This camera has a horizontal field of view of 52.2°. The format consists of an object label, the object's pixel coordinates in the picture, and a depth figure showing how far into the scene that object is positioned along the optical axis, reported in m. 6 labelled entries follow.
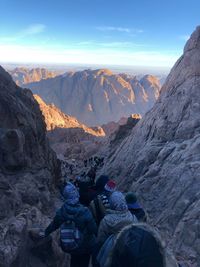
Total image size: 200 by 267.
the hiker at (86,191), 4.57
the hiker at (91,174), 7.04
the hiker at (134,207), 3.90
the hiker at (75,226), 3.48
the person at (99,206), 3.77
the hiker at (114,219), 2.94
